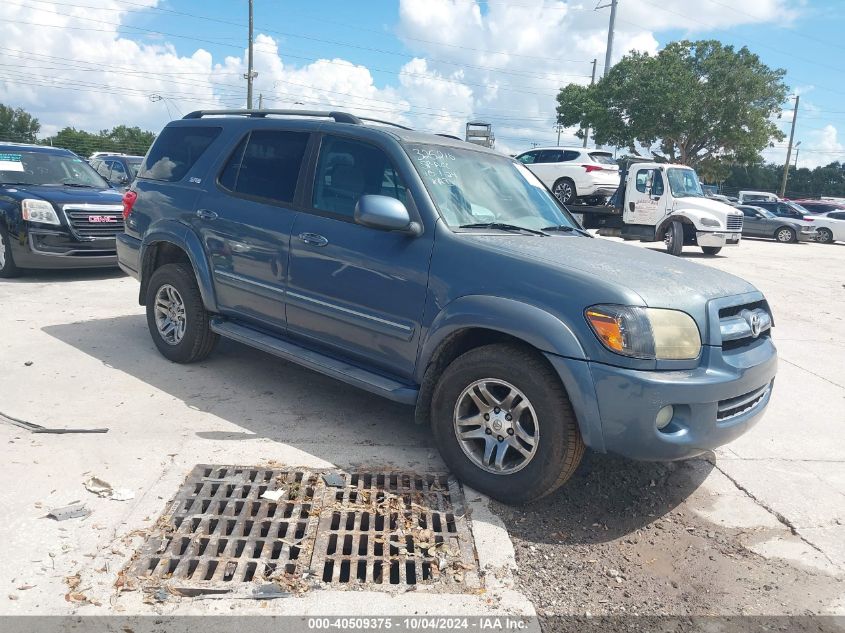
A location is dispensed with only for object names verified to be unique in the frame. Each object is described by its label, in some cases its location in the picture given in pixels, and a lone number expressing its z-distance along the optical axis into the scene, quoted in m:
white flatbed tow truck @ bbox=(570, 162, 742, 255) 15.81
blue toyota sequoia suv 3.13
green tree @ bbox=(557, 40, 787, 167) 36.72
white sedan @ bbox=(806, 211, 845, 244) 25.86
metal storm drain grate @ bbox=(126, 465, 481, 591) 2.77
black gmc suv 8.27
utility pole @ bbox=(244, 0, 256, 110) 32.69
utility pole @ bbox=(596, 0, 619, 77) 37.81
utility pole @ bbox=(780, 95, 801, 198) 57.58
